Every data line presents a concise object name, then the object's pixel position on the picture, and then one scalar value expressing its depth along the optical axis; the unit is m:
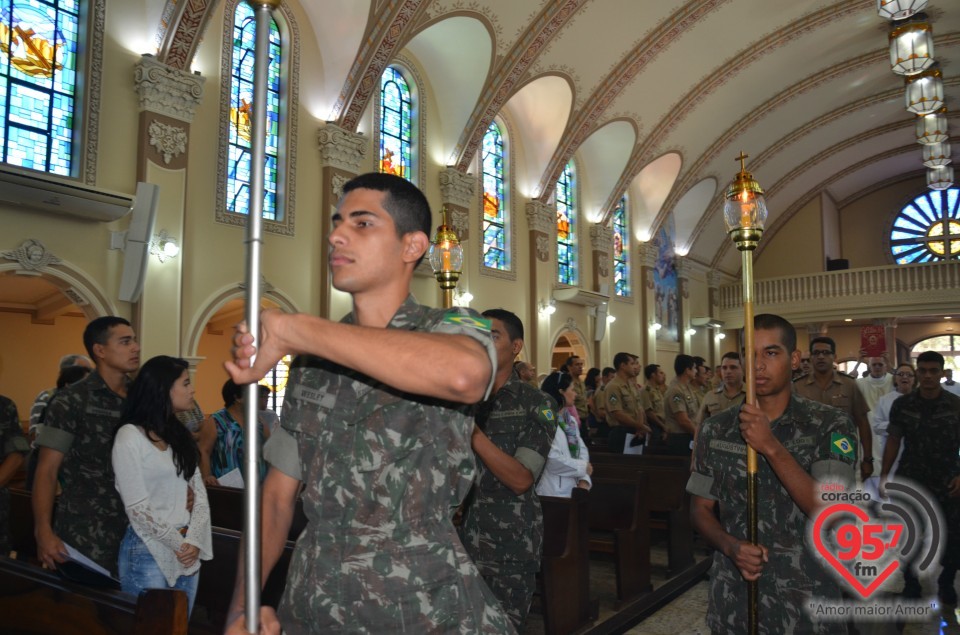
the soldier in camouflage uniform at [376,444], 1.15
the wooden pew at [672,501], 5.57
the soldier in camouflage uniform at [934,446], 4.49
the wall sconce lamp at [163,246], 7.53
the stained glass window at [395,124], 10.47
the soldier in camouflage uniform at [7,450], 3.47
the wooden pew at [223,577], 3.02
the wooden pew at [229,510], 4.08
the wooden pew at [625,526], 4.84
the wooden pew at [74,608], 1.79
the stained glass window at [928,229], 19.47
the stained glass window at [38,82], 6.86
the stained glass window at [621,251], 15.78
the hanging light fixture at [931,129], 11.60
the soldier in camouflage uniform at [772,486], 2.16
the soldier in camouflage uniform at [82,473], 2.79
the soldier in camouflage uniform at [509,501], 2.79
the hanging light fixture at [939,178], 12.30
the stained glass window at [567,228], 14.15
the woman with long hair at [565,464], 4.18
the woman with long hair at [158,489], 2.53
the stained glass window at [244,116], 8.64
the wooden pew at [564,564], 3.94
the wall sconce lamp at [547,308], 12.95
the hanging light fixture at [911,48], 9.30
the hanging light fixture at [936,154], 11.79
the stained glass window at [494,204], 12.25
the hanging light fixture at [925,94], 10.52
